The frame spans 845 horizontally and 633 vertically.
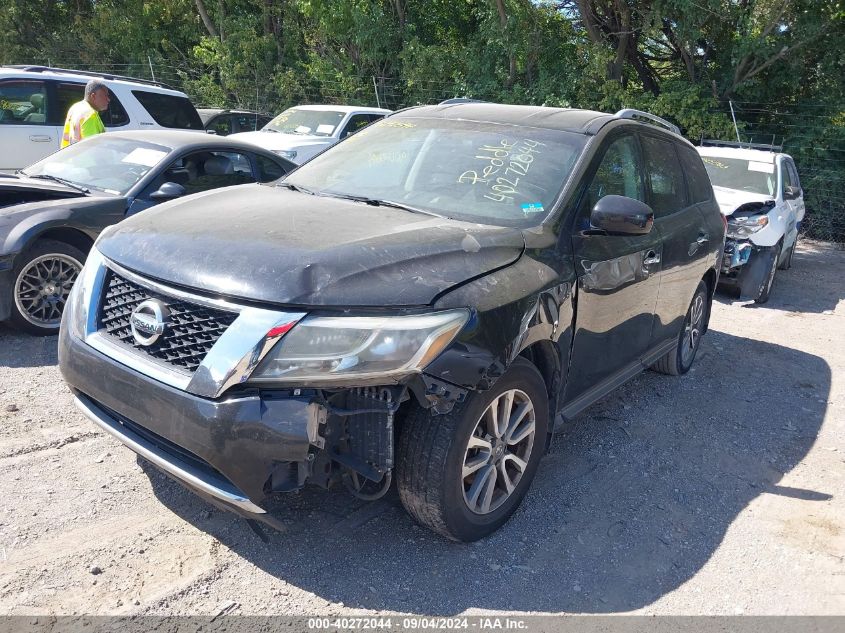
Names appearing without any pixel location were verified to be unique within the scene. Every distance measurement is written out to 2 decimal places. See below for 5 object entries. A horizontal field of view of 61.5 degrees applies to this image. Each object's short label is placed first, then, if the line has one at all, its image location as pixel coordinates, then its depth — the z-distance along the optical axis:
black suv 2.54
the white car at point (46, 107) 9.29
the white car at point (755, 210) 8.38
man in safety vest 7.32
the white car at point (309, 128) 12.11
